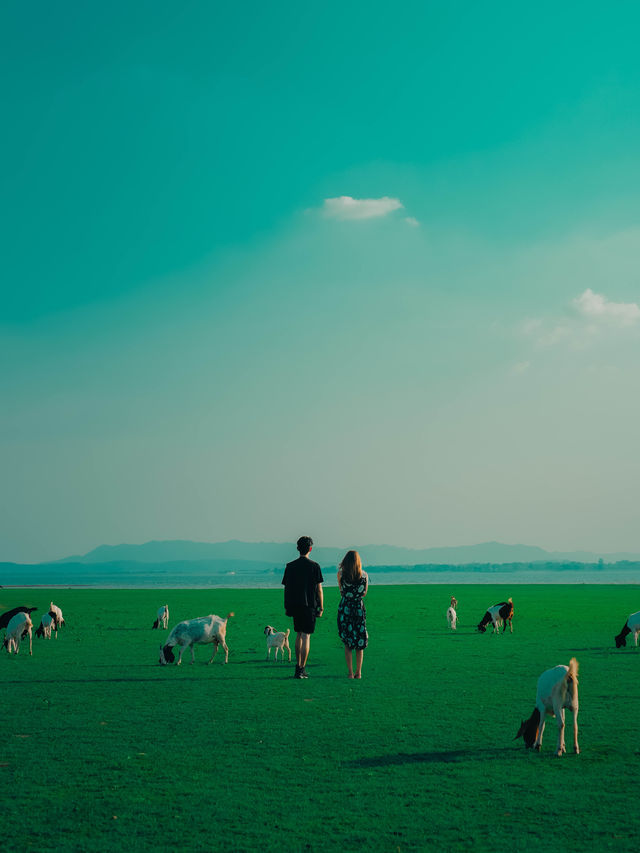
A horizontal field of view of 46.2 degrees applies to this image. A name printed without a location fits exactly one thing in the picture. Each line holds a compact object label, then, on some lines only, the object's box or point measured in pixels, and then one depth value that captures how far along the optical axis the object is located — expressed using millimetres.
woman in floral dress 14625
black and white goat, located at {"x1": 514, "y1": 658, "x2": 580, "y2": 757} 8453
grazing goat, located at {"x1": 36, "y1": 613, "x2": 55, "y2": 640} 24047
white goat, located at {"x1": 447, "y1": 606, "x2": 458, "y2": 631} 26859
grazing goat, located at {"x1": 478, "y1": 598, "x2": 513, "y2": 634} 25641
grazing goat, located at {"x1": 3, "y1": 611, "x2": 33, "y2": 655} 19203
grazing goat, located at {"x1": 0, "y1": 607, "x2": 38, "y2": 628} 23548
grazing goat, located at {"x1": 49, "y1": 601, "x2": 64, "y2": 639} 24703
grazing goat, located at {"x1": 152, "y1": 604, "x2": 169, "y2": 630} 28547
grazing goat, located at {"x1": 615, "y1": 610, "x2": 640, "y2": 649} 20420
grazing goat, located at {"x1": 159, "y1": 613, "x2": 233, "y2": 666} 17344
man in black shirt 14878
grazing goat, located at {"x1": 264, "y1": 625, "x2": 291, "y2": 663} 18062
